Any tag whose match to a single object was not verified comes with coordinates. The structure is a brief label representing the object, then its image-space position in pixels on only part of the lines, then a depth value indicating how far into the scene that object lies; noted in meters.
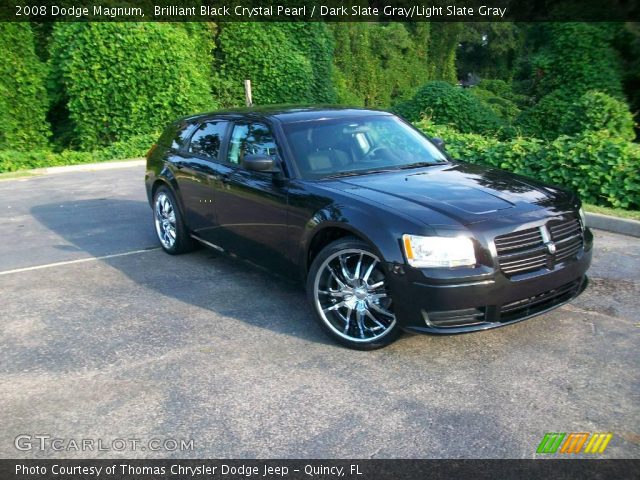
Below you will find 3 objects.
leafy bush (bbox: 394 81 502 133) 13.16
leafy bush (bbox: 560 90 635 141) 9.62
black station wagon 3.68
